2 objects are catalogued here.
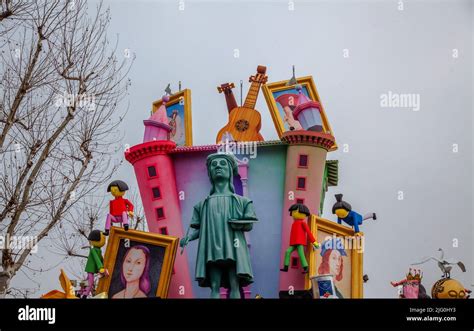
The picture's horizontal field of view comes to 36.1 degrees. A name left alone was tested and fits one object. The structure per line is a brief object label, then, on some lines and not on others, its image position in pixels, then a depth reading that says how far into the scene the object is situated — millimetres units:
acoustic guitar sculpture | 10766
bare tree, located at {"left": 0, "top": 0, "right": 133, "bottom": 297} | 9625
